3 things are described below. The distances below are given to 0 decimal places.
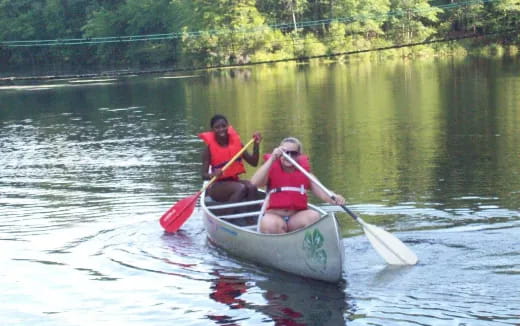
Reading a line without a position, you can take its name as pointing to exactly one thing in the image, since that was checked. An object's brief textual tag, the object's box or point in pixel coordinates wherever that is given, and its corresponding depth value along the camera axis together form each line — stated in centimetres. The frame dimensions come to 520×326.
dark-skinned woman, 1166
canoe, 856
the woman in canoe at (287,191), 938
